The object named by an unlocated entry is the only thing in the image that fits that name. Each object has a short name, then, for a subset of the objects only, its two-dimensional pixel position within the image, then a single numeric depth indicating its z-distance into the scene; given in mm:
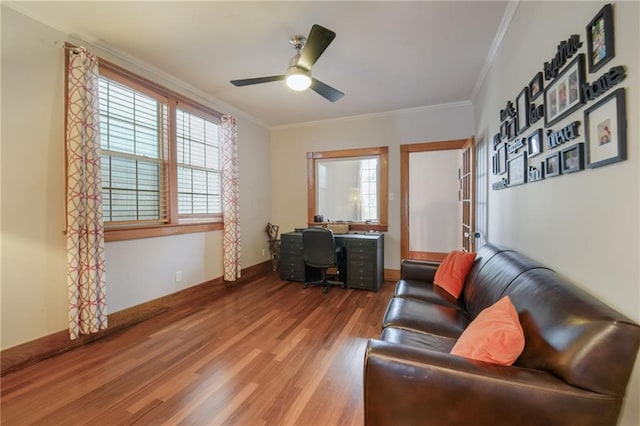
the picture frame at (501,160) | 2238
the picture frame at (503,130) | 2215
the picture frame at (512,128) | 1967
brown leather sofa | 801
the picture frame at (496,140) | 2420
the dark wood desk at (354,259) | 3711
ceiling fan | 1889
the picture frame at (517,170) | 1801
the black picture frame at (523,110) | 1754
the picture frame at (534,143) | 1558
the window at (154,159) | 2539
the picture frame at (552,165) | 1349
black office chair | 3637
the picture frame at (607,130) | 916
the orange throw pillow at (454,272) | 2227
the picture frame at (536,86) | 1564
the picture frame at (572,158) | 1150
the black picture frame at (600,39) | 973
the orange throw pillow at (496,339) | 1013
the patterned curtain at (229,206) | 3736
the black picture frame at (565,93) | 1167
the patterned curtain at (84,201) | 2135
